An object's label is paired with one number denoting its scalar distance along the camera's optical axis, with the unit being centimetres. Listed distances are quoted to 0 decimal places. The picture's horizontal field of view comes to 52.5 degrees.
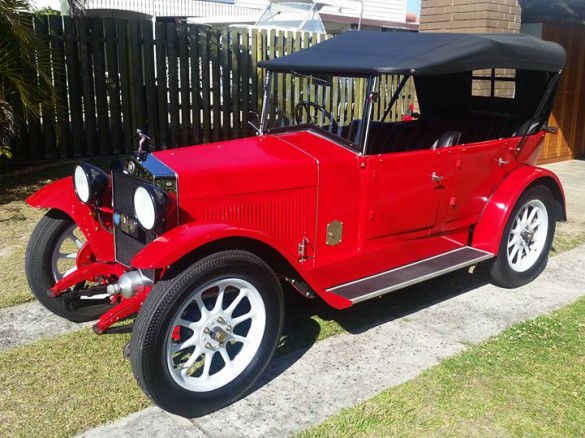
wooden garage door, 946
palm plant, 623
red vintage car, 290
